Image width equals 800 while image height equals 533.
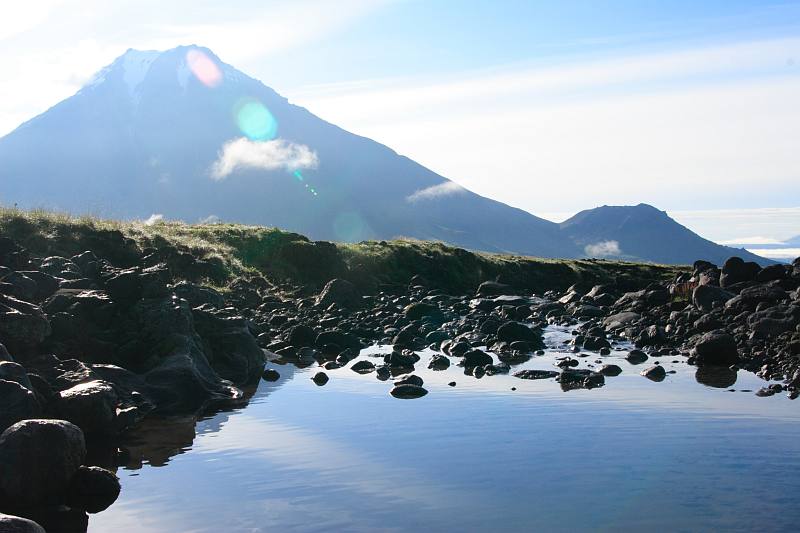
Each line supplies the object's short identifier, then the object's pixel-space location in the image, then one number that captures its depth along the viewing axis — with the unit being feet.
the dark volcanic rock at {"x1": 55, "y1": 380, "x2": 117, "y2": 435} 54.60
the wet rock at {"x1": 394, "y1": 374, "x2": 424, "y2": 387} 76.95
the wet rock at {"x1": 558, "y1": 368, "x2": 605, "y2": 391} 77.05
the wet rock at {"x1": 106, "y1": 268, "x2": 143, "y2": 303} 81.71
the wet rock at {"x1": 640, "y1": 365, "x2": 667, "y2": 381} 80.18
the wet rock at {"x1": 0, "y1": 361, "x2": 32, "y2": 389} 50.88
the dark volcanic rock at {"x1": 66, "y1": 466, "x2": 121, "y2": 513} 43.96
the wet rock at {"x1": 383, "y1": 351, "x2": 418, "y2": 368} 91.04
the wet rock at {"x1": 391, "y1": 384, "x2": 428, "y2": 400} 73.31
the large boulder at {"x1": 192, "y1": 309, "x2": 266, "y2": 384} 81.97
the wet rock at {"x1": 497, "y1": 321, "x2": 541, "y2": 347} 108.47
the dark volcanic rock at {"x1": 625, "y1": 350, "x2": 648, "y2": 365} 93.56
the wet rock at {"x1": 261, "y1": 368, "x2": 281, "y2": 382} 83.88
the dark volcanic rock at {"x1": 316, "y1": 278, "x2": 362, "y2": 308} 140.05
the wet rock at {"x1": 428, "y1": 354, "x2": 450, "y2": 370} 90.48
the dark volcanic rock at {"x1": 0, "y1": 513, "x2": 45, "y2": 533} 33.30
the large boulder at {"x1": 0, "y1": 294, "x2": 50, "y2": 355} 61.41
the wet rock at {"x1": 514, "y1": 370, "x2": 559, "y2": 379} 82.22
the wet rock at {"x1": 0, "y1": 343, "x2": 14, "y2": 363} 54.28
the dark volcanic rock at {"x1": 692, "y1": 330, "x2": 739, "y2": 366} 88.79
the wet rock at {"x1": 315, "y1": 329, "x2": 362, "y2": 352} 106.11
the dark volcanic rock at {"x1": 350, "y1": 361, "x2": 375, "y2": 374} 88.48
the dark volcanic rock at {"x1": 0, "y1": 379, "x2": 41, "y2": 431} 47.37
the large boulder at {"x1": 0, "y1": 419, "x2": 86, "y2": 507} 42.06
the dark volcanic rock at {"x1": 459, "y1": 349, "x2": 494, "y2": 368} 90.84
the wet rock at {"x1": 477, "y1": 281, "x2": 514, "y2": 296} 174.50
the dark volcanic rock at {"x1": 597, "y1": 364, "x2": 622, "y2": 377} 83.76
